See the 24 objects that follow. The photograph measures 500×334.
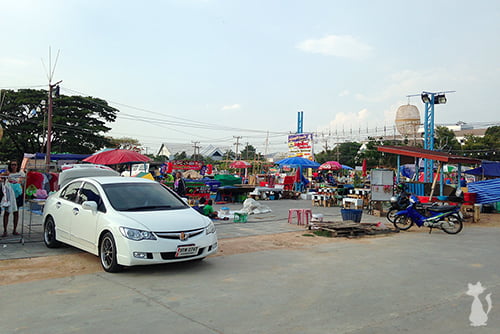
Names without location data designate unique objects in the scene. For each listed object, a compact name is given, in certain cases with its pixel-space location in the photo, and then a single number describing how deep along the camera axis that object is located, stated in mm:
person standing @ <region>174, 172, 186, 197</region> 14648
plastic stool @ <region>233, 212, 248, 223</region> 13828
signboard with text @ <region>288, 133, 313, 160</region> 35875
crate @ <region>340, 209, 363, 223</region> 13133
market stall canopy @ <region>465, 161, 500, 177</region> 22311
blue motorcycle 12062
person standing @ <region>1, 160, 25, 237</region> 8859
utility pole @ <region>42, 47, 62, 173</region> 27594
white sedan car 6277
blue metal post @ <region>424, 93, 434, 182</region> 23934
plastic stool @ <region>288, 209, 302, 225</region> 13445
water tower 44031
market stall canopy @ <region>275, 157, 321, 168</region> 26062
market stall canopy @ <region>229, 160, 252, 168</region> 34031
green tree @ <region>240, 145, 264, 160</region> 79938
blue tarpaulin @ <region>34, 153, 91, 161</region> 31531
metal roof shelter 15834
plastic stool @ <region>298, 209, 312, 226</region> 13306
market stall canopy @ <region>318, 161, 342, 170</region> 29242
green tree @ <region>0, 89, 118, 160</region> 37531
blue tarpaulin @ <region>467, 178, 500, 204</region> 16719
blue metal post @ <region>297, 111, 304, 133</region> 42031
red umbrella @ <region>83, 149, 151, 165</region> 16375
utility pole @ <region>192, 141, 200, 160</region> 63244
